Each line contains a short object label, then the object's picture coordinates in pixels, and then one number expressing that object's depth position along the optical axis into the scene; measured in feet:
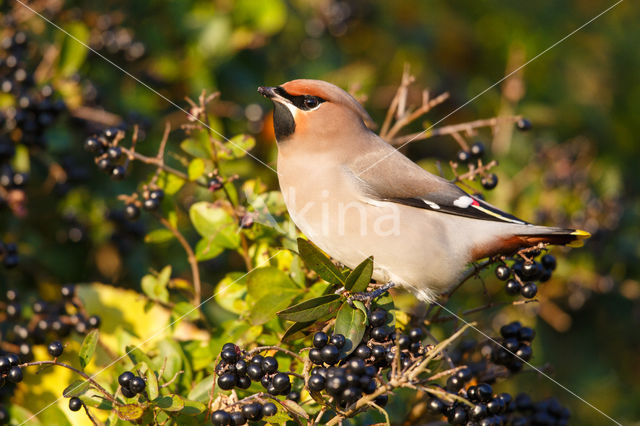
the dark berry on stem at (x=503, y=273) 17.01
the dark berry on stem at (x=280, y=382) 13.38
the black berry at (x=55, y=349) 14.64
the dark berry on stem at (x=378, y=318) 14.47
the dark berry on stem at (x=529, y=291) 16.65
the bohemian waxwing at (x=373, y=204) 17.24
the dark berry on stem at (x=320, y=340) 13.62
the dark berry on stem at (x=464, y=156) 19.85
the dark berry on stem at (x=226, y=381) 13.48
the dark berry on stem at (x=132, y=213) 18.37
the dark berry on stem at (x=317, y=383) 13.10
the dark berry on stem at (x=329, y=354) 13.38
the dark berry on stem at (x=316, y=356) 13.56
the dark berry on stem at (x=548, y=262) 17.44
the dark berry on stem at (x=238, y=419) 13.14
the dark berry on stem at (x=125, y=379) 13.55
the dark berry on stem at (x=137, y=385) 13.42
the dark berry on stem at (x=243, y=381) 13.79
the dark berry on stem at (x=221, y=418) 13.07
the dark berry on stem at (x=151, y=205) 17.21
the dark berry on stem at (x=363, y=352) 13.87
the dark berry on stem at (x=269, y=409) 12.91
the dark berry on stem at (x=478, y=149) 19.84
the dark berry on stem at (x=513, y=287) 16.87
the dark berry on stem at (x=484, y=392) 14.84
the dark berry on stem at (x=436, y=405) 14.98
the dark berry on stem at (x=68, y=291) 18.76
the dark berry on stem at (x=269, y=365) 13.51
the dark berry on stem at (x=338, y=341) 13.63
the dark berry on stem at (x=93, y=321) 18.43
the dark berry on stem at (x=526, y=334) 16.85
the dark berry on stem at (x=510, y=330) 17.02
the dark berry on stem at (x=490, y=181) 18.79
